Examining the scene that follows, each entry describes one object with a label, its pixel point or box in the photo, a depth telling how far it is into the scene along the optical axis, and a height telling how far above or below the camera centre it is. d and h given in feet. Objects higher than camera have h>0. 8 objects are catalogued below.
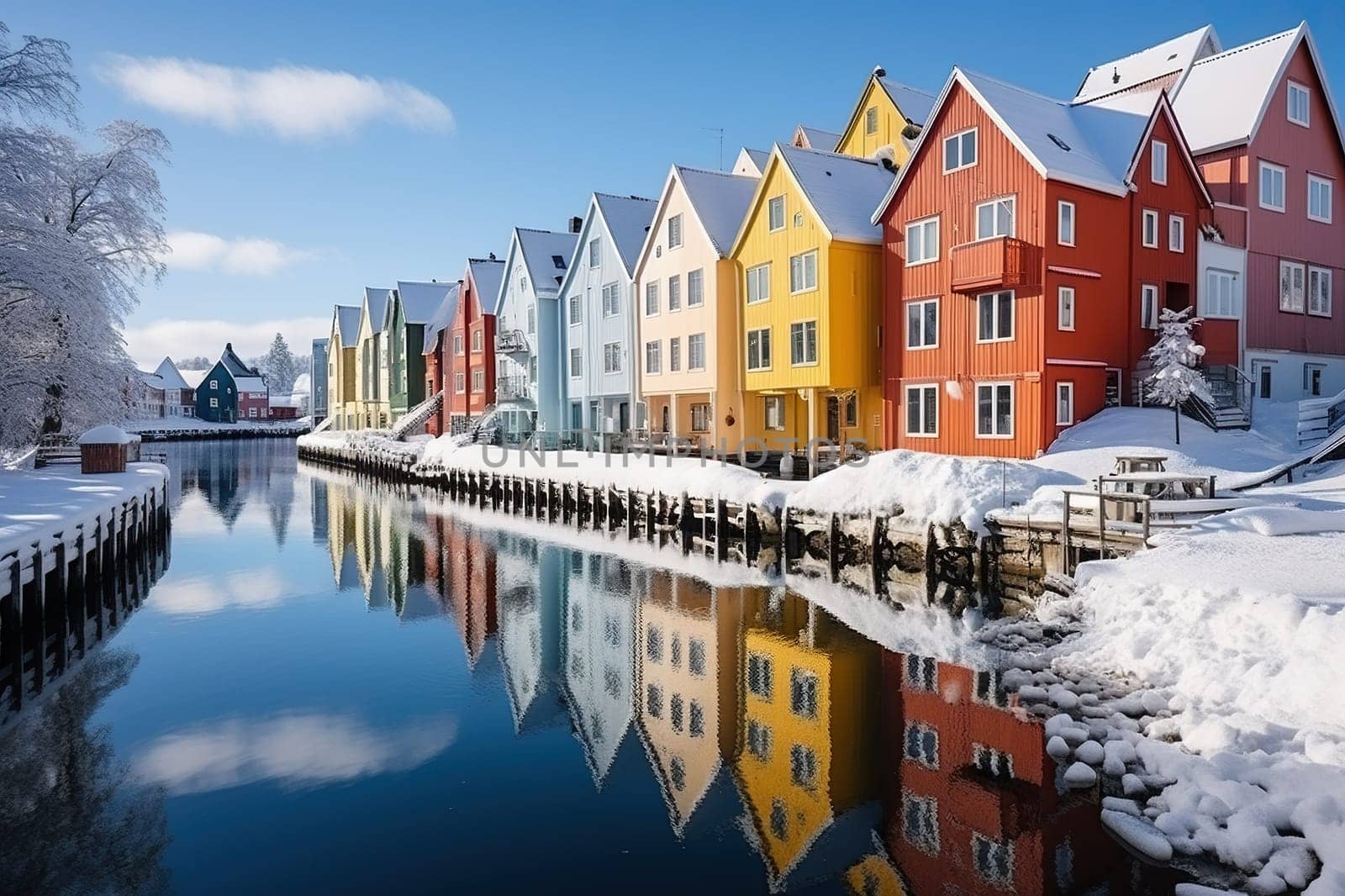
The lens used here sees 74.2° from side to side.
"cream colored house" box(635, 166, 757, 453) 127.95 +17.53
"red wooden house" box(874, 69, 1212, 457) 89.92 +17.80
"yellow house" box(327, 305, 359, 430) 319.06 +25.42
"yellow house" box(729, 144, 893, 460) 108.88 +17.05
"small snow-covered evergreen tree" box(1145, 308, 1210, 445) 82.89 +5.46
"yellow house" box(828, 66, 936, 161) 132.16 +47.55
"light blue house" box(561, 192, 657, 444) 151.64 +20.47
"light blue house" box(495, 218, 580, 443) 176.45 +18.01
